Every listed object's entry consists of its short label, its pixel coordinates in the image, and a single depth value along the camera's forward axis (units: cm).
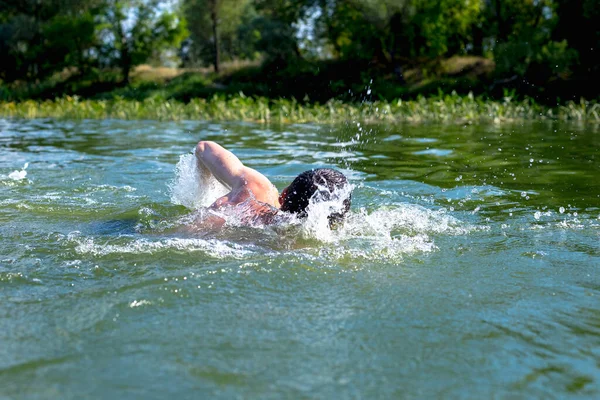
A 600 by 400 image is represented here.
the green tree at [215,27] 4306
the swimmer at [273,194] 481
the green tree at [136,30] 4131
